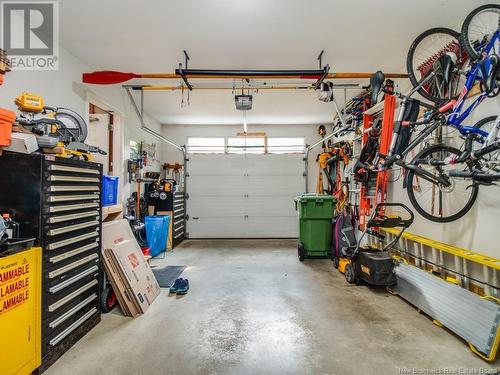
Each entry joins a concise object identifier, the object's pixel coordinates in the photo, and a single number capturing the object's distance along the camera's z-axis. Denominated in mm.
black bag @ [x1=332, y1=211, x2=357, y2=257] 3936
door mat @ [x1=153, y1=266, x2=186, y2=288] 3264
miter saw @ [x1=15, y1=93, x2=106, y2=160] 1784
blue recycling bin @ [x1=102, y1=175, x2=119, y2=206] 2625
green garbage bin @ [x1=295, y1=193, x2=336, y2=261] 4340
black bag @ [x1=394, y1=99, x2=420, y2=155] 2451
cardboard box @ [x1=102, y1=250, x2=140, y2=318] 2365
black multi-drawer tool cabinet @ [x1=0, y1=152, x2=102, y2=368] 1651
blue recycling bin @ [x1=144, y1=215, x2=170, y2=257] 4430
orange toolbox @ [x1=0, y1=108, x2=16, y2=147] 1493
